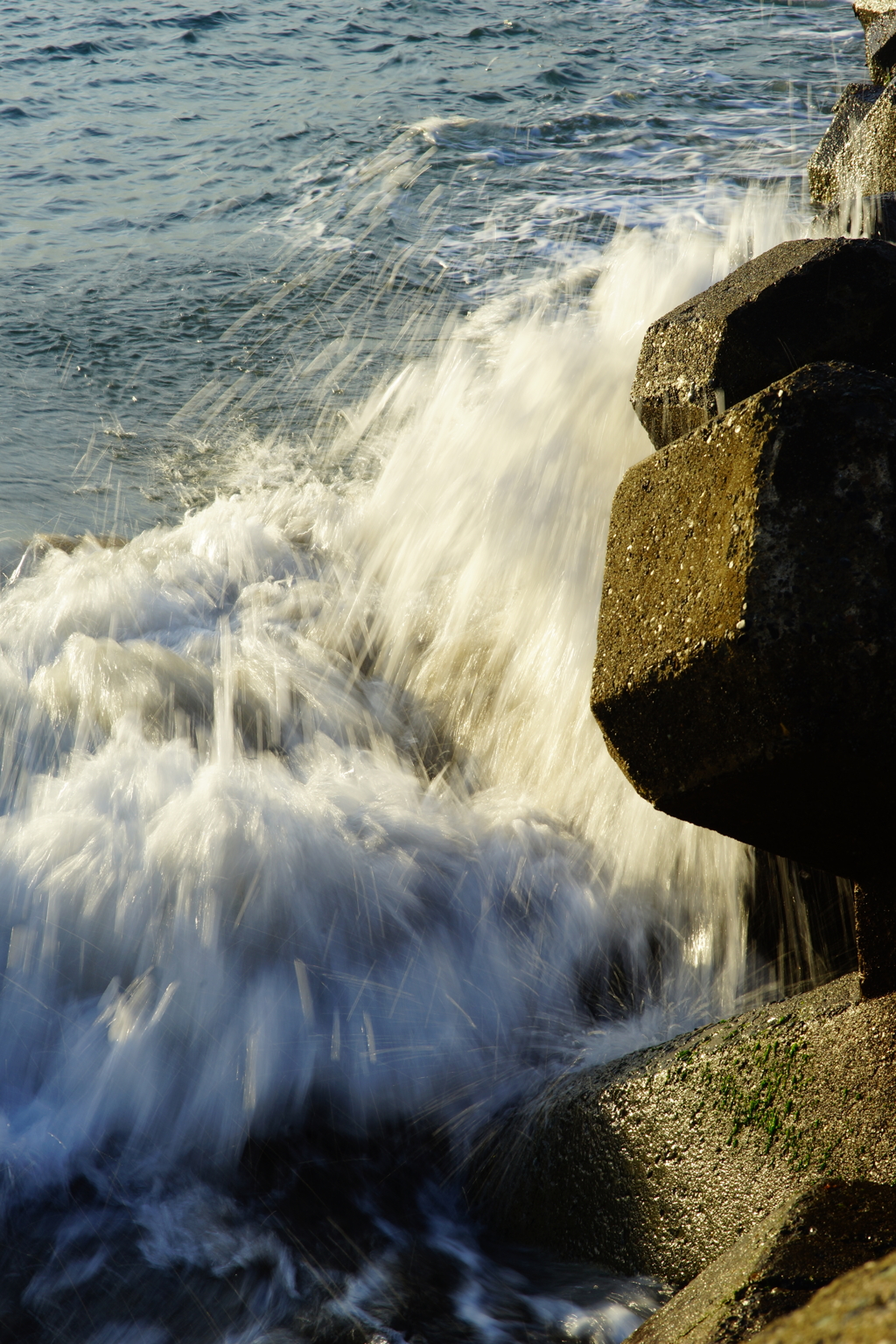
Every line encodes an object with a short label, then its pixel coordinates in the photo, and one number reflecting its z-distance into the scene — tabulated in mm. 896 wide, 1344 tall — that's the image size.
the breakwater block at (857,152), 12560
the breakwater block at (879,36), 16511
